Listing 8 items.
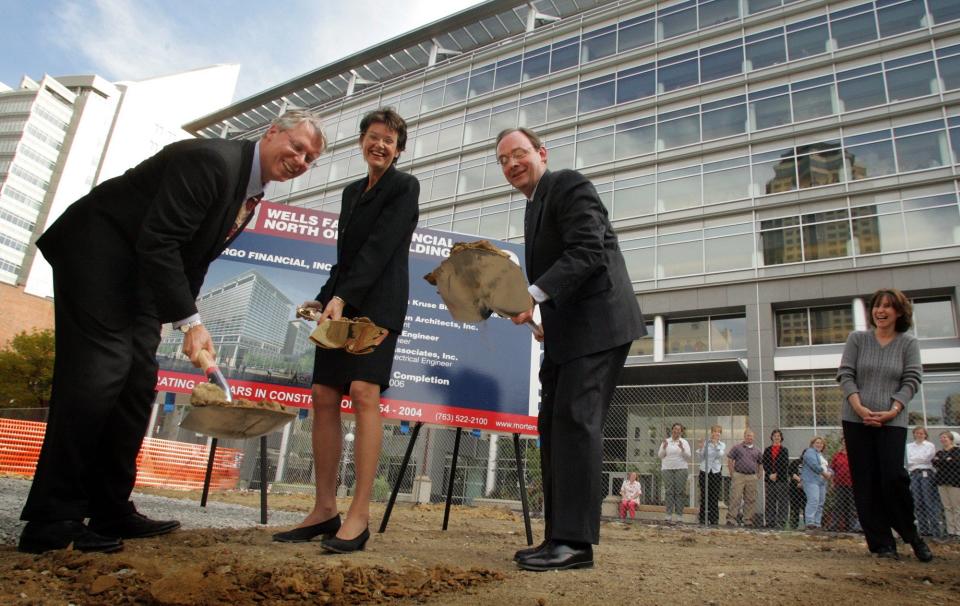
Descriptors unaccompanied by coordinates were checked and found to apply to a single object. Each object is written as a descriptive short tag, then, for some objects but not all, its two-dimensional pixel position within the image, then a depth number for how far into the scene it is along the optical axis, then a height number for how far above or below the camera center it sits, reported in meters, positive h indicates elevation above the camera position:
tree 39.72 +2.55
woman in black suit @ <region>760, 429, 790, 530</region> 9.27 +0.13
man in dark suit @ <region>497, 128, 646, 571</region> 2.44 +0.58
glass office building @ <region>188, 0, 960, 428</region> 18.56 +11.07
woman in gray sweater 3.70 +0.49
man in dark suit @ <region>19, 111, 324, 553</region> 2.05 +0.44
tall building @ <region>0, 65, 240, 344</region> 77.50 +37.74
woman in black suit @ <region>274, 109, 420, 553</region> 2.71 +0.65
